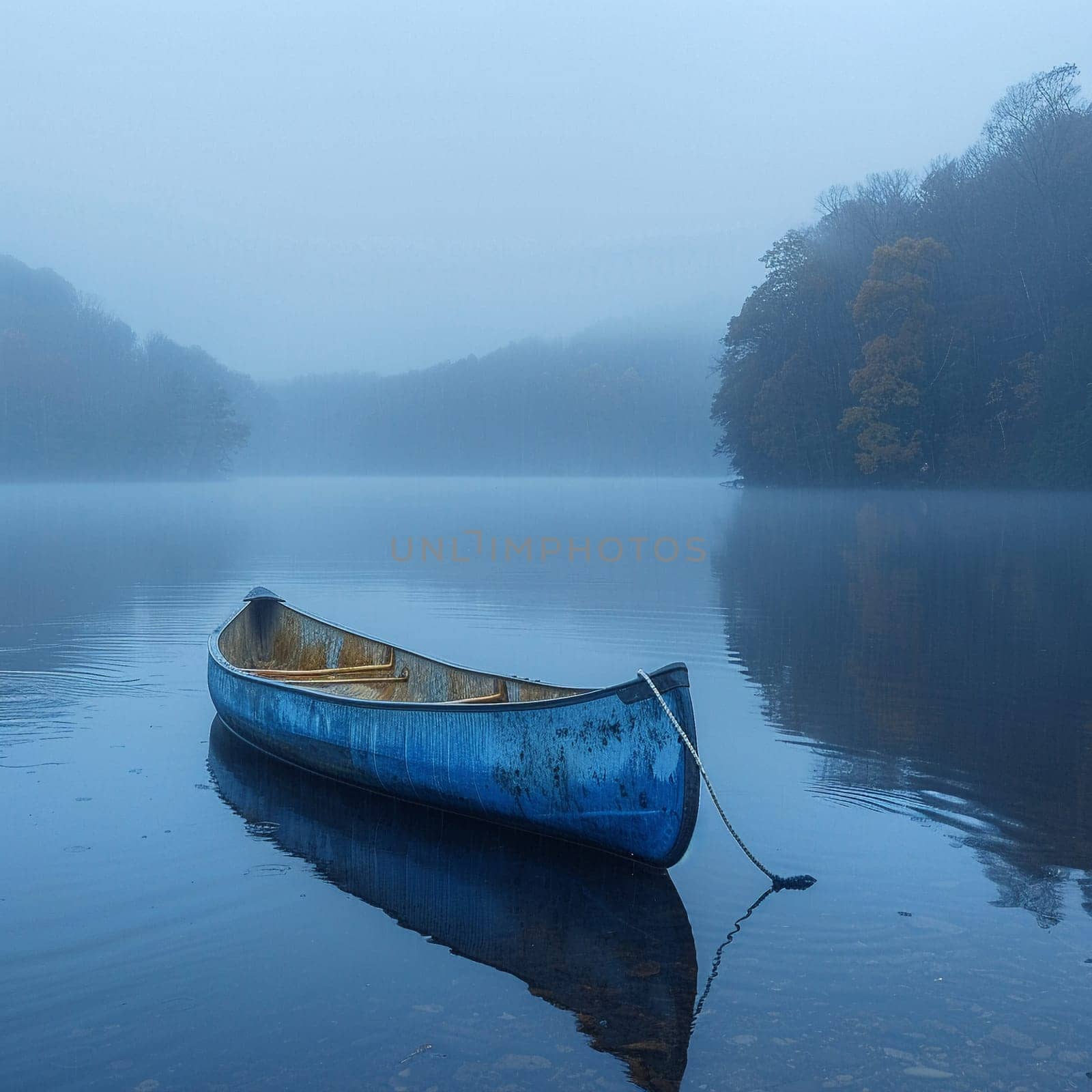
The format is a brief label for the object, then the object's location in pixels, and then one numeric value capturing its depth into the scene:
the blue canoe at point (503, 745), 7.62
